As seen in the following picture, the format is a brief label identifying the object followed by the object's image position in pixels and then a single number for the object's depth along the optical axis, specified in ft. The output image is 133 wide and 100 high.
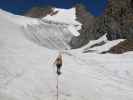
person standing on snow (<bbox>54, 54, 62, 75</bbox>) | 67.60
